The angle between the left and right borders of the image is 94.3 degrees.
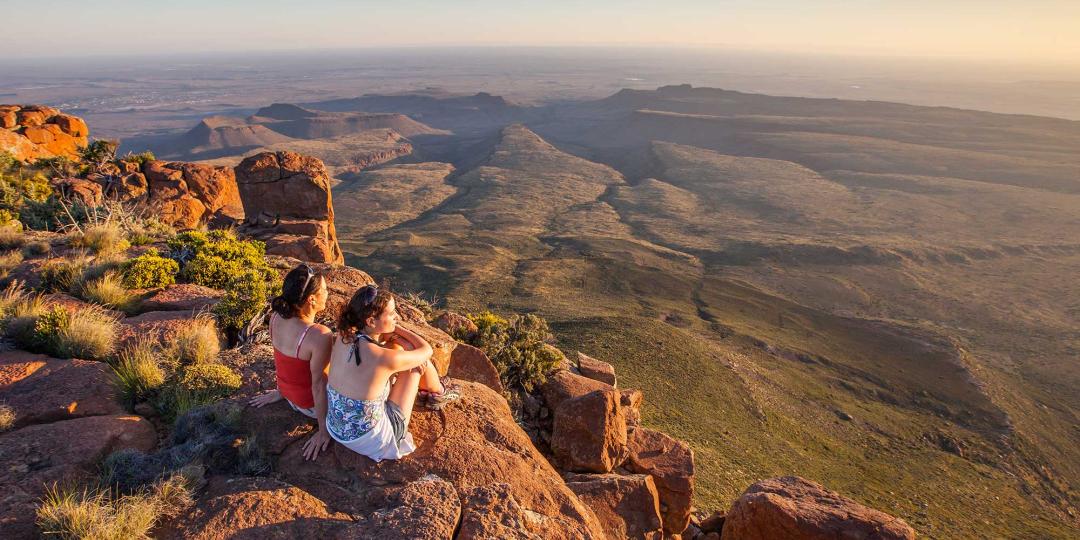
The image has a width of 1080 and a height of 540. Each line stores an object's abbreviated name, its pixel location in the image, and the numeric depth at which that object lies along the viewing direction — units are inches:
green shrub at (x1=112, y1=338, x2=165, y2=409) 212.7
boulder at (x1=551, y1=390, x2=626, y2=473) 296.7
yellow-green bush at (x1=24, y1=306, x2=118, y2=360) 240.7
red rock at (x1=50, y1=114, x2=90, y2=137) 876.0
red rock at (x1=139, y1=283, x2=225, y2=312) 309.1
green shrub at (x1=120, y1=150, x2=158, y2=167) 692.8
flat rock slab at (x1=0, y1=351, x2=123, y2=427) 195.5
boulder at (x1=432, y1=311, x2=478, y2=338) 424.8
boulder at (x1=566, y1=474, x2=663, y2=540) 252.7
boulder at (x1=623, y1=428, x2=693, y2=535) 306.8
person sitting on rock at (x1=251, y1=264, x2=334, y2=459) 181.2
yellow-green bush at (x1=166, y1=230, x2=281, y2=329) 291.4
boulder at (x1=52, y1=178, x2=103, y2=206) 584.1
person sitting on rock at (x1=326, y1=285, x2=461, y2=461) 170.2
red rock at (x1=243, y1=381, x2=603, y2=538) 168.1
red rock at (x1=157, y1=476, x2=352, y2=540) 144.9
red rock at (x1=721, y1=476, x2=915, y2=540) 235.3
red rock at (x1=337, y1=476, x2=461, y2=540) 146.9
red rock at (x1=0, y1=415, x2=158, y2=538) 143.6
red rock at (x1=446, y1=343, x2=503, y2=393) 312.7
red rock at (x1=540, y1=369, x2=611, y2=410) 365.1
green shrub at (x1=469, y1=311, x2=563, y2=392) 402.0
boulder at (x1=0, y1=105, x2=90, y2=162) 774.5
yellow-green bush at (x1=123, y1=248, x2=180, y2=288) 327.0
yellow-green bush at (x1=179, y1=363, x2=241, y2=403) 219.8
